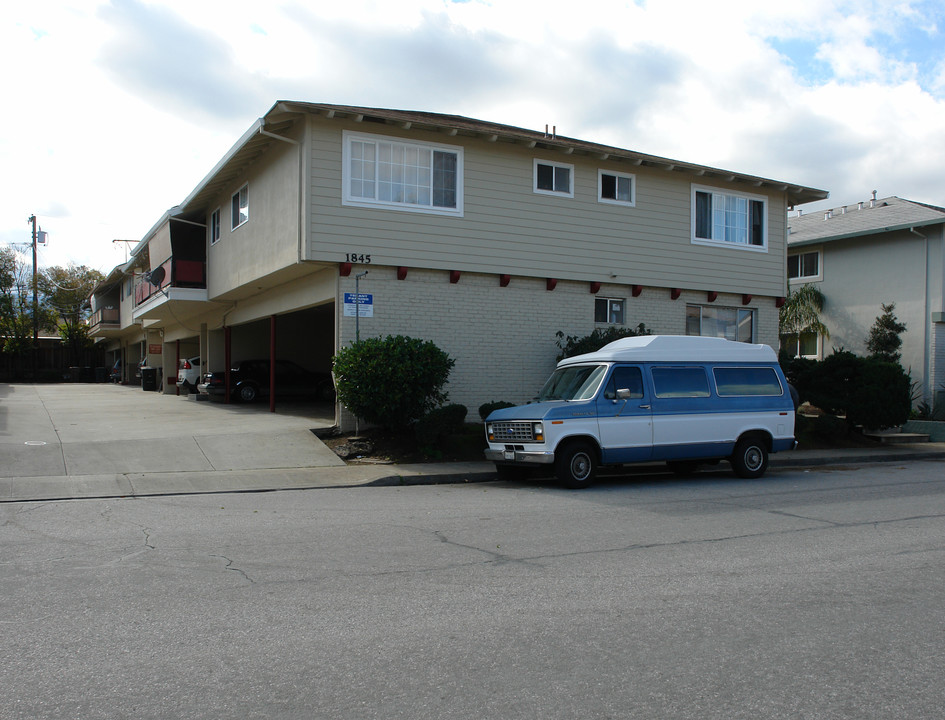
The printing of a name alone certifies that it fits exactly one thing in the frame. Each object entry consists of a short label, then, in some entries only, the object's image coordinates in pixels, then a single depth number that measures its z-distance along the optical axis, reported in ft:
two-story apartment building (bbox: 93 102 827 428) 50.70
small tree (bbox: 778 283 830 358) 92.51
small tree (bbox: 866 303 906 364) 81.66
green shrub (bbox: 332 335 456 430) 45.29
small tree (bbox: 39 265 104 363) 230.68
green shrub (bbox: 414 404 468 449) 45.91
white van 37.91
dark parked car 80.59
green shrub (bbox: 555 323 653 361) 56.65
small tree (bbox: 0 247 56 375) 153.28
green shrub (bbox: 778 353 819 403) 63.10
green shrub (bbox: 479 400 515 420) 49.57
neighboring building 82.99
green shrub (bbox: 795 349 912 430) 59.06
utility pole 158.12
